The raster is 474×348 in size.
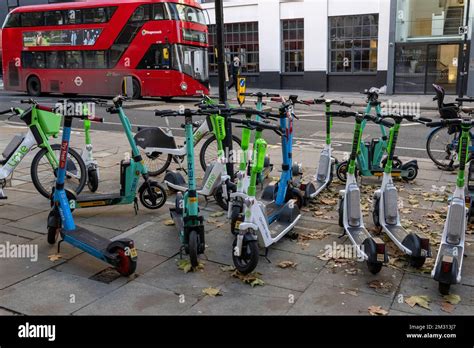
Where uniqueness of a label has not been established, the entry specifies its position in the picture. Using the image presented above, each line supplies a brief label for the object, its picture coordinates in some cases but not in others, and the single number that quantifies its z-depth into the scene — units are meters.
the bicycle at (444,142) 7.68
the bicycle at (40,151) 6.14
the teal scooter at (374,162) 7.25
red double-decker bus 19.83
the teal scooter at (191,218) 4.41
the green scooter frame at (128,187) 5.87
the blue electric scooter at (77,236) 4.20
